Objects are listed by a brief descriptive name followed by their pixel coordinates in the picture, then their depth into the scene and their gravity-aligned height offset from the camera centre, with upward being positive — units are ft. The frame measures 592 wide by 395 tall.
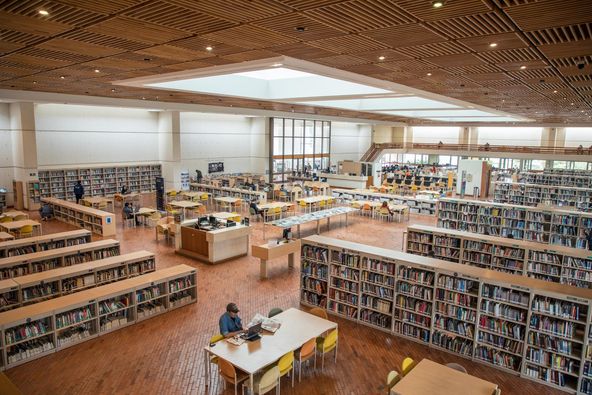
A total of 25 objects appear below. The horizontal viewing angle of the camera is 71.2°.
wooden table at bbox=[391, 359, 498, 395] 16.79 -9.53
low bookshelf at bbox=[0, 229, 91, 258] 35.12 -8.53
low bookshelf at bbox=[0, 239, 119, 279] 31.35 -8.82
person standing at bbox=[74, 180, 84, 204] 62.34 -6.57
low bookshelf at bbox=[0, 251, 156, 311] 26.96 -9.36
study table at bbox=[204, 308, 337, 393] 19.03 -9.57
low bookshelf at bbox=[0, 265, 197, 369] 22.62 -10.15
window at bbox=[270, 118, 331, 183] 96.32 +1.13
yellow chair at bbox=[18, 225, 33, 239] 44.45 -8.91
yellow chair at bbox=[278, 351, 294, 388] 19.51 -10.04
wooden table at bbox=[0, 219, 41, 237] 44.11 -8.48
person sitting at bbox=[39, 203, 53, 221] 55.16 -8.70
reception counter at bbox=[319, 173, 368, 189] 90.94 -6.25
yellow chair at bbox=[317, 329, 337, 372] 22.22 -10.38
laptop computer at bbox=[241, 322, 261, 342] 20.89 -9.30
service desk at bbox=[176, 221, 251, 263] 39.70 -9.21
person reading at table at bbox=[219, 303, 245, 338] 21.31 -9.09
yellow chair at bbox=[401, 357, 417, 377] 18.83 -9.71
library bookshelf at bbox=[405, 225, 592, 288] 34.01 -8.63
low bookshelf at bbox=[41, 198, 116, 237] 48.70 -8.69
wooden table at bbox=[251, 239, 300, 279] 35.63 -8.83
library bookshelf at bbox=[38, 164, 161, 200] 66.23 -5.52
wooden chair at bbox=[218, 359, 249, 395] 18.83 -10.39
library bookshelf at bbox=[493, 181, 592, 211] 66.80 -6.46
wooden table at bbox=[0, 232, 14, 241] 39.32 -8.61
